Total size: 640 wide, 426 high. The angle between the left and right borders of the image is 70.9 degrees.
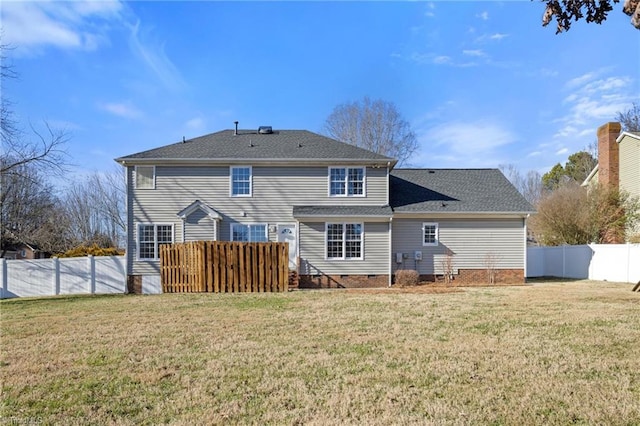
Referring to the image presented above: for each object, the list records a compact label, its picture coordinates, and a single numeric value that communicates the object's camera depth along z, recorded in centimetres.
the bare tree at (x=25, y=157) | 1716
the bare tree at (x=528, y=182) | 5106
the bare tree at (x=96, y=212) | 3828
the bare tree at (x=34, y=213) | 2801
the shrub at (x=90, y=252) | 2505
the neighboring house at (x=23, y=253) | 4006
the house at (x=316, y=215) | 1842
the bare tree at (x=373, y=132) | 3700
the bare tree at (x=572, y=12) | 395
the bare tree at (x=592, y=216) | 2403
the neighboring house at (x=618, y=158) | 2527
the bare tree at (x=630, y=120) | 3802
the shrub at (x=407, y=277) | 1812
